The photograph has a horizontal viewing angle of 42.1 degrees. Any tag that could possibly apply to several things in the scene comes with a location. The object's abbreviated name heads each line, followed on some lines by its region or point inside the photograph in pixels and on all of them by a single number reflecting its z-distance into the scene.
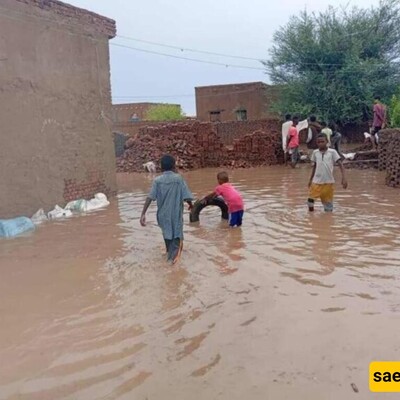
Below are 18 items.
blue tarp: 8.56
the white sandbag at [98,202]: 11.41
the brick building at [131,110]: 43.87
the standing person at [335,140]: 19.56
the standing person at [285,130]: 19.20
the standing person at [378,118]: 17.52
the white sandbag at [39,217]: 9.84
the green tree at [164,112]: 40.38
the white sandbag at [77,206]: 10.98
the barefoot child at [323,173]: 9.19
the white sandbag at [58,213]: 10.33
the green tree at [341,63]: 26.56
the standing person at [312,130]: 18.28
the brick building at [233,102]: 34.41
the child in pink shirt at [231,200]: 8.58
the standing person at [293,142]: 18.84
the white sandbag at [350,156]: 19.04
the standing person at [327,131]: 18.20
